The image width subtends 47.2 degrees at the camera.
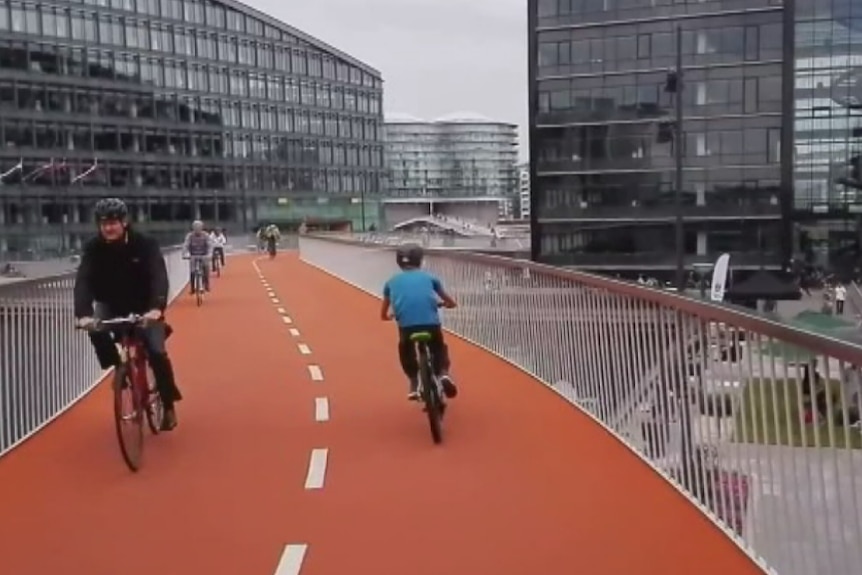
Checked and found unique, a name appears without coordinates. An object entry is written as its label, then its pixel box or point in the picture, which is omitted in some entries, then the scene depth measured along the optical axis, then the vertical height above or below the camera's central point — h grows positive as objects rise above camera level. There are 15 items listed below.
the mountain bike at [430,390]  8.20 -1.73
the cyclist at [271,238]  55.31 -2.91
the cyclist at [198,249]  24.25 -1.49
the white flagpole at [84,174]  85.75 +1.46
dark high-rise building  55.16 +2.68
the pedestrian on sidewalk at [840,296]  34.78 -4.92
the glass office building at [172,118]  83.19 +6.96
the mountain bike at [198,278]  23.78 -2.17
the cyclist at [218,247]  35.98 -2.22
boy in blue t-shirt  8.55 -1.08
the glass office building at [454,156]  164.50 +4.70
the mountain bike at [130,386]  7.52 -1.55
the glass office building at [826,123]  51.69 +2.75
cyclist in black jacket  7.65 -0.70
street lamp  37.69 +1.80
